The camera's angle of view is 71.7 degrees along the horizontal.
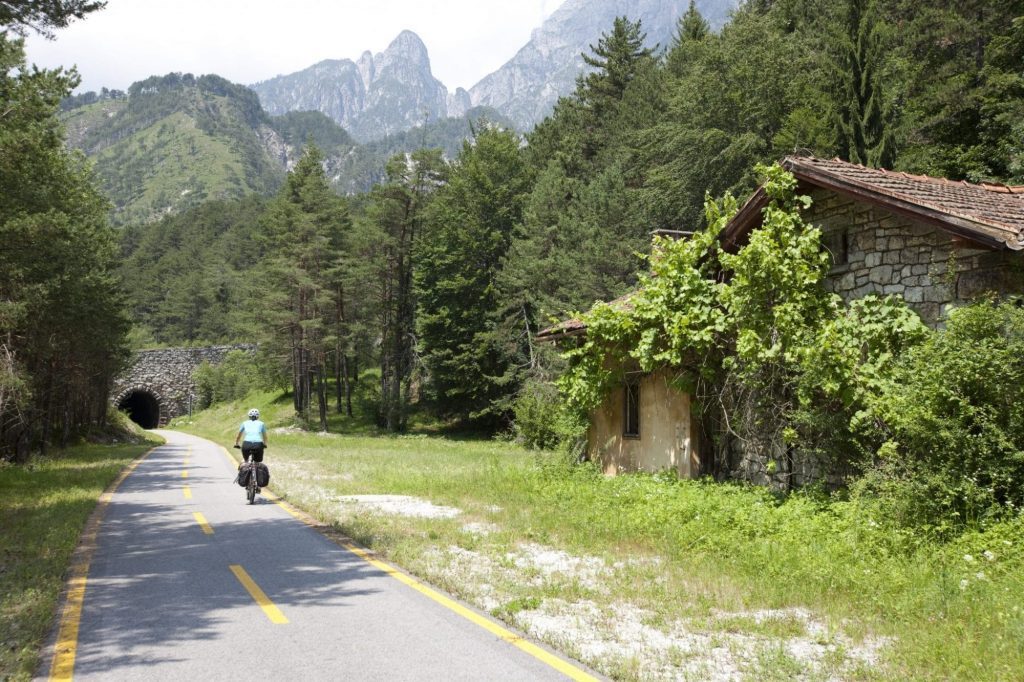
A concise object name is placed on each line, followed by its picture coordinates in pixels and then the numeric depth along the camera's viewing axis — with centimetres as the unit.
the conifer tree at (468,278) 4397
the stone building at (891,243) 949
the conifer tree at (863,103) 2931
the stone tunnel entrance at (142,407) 8094
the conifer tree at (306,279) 4684
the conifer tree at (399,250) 4650
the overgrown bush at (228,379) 7188
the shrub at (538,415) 3278
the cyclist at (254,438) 1488
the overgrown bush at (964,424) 798
